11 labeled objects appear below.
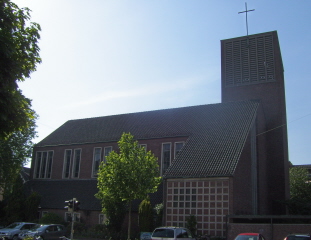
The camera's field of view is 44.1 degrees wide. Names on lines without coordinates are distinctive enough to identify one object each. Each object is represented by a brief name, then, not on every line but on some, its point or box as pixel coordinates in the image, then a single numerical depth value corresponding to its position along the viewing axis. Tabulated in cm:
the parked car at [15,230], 2612
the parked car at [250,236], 1786
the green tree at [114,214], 2784
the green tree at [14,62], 1222
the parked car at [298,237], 1672
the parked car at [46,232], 2497
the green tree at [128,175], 2434
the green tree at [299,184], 4976
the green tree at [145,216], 2675
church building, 2620
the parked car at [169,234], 1845
